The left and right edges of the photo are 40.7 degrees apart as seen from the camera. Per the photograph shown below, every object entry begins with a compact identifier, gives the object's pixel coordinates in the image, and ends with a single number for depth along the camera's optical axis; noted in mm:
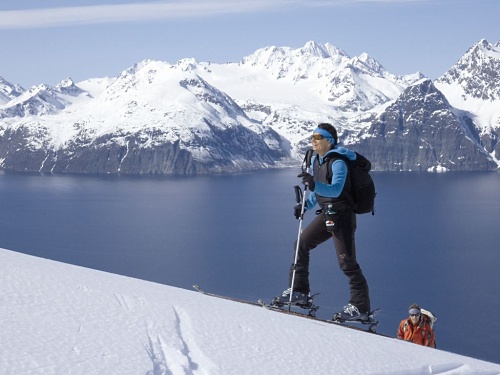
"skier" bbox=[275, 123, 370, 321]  9906
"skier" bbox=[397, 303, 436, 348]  11023
